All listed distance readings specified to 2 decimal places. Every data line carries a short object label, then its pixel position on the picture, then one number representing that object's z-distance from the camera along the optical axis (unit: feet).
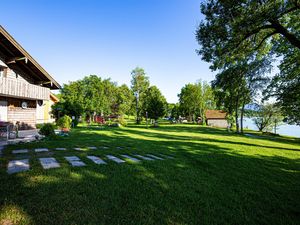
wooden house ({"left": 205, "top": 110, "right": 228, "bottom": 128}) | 158.51
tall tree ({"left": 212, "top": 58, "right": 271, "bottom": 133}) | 45.37
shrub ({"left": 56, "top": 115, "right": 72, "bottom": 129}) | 45.16
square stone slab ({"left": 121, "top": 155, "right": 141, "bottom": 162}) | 17.64
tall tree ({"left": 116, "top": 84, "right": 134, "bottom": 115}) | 146.61
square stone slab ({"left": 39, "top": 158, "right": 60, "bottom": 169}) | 13.54
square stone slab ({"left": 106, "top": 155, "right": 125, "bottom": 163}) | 16.74
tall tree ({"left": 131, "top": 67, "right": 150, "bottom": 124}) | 122.85
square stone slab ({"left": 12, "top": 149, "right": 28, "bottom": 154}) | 18.22
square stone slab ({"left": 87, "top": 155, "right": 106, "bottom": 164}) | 15.83
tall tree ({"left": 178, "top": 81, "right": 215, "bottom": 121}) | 158.20
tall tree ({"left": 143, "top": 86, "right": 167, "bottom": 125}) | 108.58
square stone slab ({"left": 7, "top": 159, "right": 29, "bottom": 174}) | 12.27
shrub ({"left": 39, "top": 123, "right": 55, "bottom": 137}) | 29.60
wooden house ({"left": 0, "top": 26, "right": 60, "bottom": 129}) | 31.73
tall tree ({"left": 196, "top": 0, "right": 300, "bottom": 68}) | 24.31
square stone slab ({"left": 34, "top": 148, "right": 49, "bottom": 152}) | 19.74
